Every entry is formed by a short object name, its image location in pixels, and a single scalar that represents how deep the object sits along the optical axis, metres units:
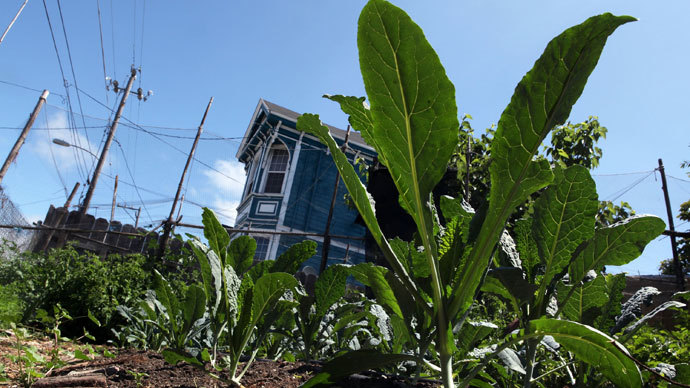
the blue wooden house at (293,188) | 13.83
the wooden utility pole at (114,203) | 20.52
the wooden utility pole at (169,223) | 5.81
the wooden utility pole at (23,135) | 14.07
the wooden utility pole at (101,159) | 14.45
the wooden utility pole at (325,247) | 5.47
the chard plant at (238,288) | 1.08
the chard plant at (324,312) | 1.37
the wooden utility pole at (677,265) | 4.29
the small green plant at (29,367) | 1.28
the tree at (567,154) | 4.94
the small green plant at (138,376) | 1.15
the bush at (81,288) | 3.57
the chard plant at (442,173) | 0.65
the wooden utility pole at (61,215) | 11.88
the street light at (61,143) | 17.12
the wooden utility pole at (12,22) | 10.55
